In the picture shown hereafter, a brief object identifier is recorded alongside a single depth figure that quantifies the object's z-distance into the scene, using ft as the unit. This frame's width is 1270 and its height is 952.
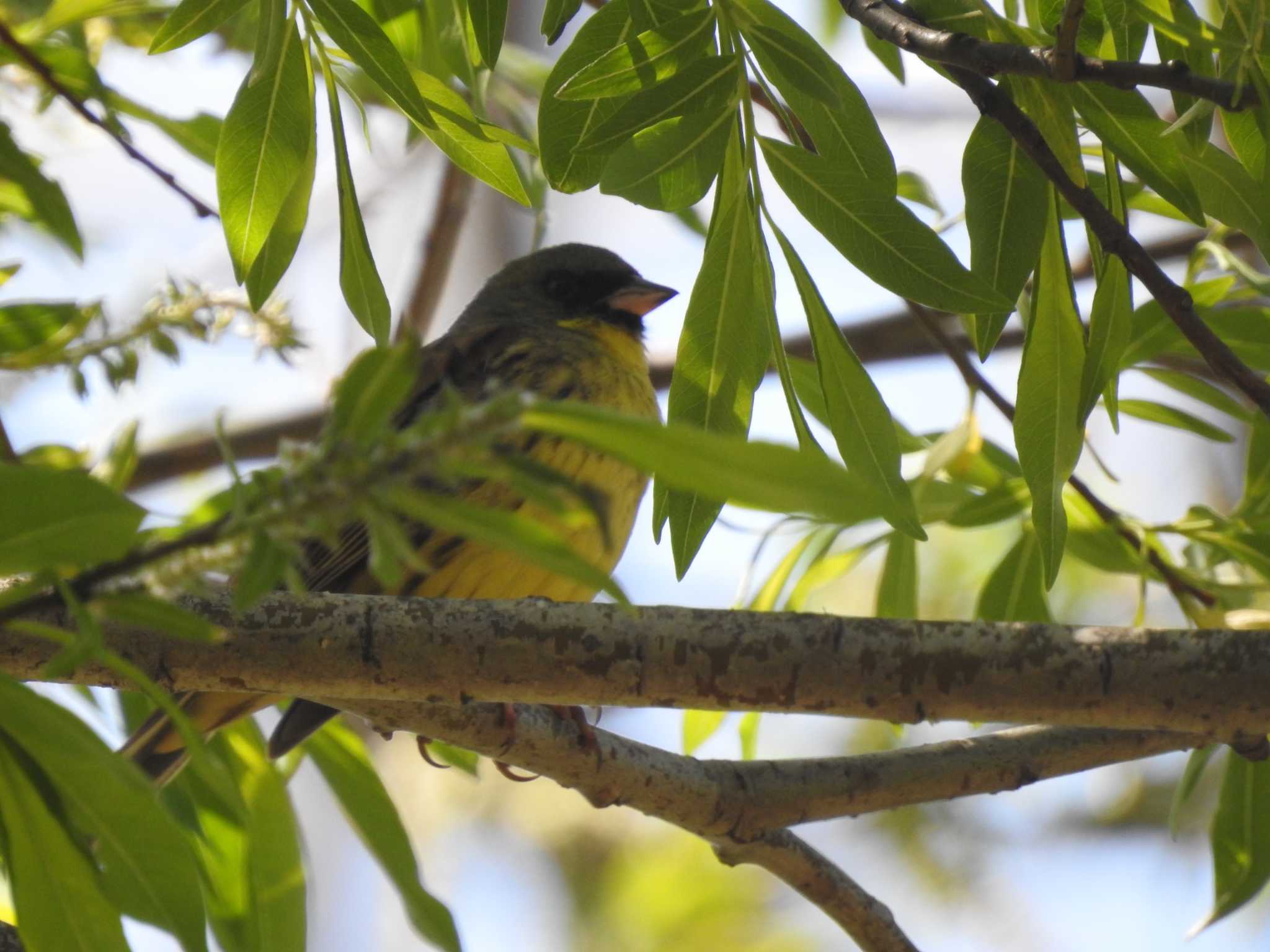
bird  22.35
